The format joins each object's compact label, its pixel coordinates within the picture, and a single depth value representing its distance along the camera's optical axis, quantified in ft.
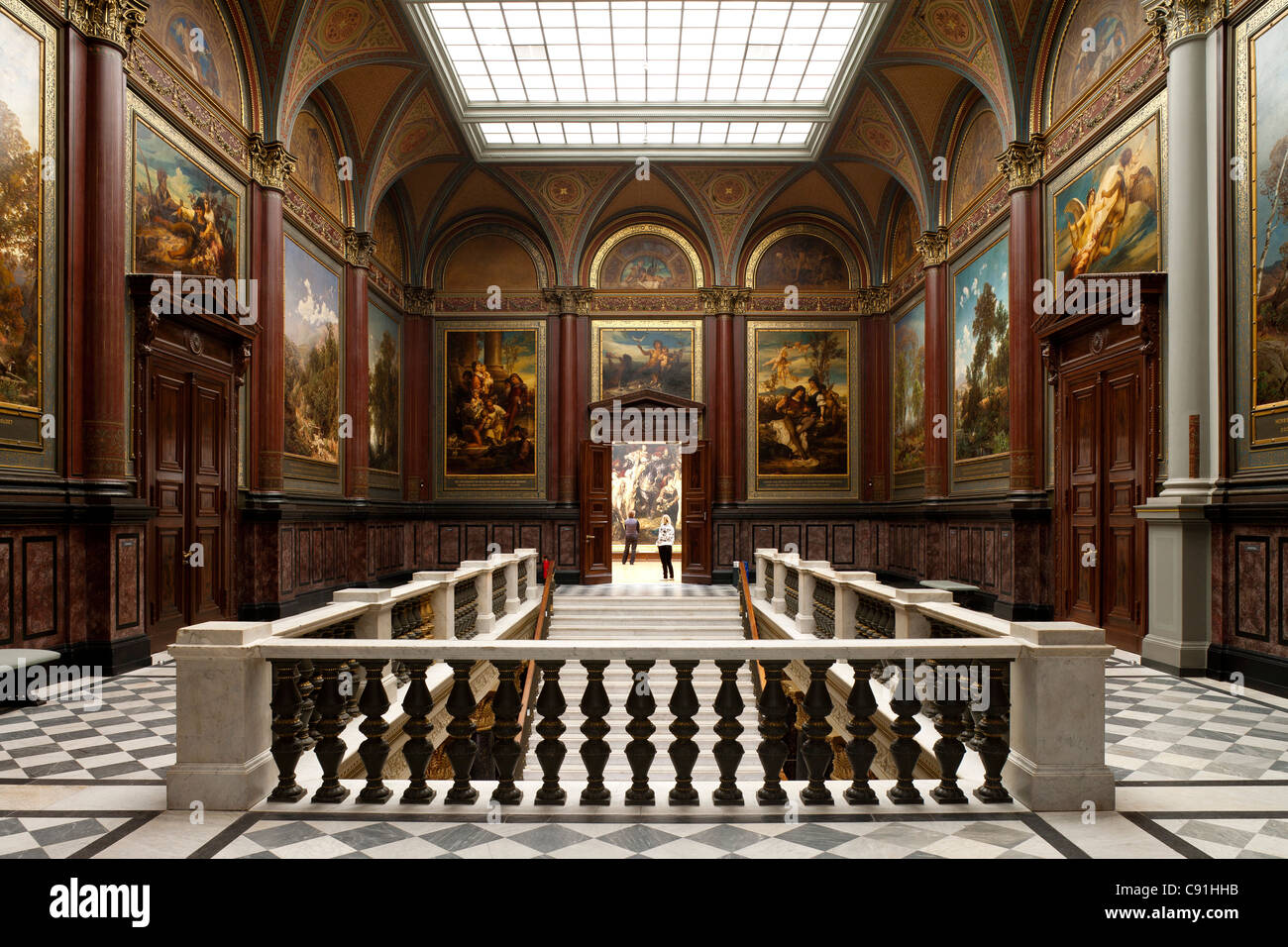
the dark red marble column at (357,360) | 47.52
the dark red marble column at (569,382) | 57.31
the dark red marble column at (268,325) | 35.78
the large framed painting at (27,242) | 21.94
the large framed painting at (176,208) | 28.04
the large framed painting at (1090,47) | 29.63
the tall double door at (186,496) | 29.04
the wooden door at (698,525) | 56.08
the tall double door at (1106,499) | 28.78
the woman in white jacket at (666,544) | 56.48
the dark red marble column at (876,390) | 57.31
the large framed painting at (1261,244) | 22.17
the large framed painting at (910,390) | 50.96
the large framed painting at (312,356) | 40.01
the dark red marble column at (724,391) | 57.47
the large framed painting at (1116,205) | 27.99
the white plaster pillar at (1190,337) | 24.21
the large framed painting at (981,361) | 39.45
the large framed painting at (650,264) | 59.67
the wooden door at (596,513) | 55.16
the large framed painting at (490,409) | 58.65
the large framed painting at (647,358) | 58.95
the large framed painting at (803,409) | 58.39
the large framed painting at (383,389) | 51.55
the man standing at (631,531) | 65.26
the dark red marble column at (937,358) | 46.75
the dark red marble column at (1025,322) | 35.83
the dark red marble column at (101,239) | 24.52
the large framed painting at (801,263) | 59.41
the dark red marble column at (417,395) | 57.62
